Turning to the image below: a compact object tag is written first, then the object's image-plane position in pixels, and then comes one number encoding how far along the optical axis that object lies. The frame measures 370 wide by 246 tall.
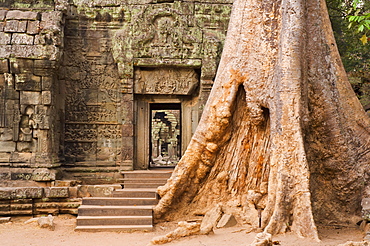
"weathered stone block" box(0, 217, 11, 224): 6.24
